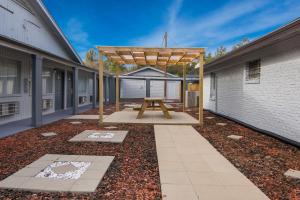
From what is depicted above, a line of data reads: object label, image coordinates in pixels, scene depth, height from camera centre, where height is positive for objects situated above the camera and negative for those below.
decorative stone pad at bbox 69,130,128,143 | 5.67 -1.16
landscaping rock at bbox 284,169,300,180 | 3.49 -1.26
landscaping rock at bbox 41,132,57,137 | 6.09 -1.13
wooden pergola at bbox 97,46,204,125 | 7.98 +1.65
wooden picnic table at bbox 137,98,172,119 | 9.27 -0.43
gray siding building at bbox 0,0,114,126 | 7.22 +1.19
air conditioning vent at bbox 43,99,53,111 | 10.04 -0.47
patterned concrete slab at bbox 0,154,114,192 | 2.99 -1.24
